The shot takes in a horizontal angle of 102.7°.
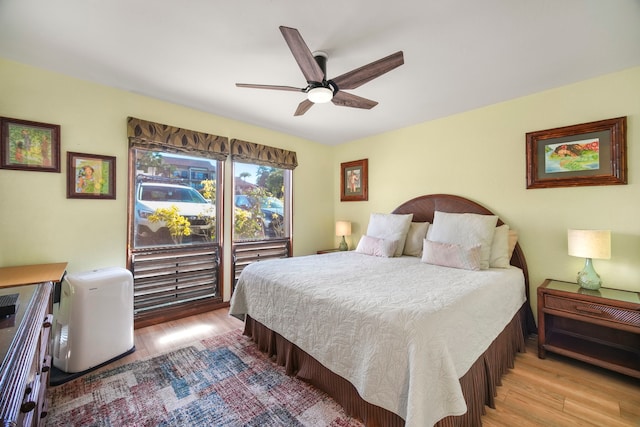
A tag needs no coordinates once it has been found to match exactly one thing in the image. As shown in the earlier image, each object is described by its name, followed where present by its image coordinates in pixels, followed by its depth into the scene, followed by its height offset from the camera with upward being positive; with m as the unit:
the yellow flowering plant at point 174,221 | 3.00 -0.07
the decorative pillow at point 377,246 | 3.12 -0.41
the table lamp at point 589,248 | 2.08 -0.31
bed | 1.24 -0.70
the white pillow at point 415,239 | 3.19 -0.33
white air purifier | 1.95 -0.83
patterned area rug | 1.55 -1.23
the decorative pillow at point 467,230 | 2.56 -0.19
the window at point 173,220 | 2.81 -0.05
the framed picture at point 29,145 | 2.14 +0.62
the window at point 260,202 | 3.66 +0.19
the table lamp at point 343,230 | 4.22 -0.27
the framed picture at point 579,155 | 2.26 +0.54
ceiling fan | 1.59 +1.03
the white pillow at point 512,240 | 2.66 -0.29
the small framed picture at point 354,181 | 4.30 +0.58
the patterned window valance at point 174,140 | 2.73 +0.88
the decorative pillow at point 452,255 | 2.42 -0.42
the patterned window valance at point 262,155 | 3.49 +0.88
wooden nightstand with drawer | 1.90 -1.03
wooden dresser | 0.61 -0.41
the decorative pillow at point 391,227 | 3.23 -0.18
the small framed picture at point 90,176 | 2.42 +0.39
